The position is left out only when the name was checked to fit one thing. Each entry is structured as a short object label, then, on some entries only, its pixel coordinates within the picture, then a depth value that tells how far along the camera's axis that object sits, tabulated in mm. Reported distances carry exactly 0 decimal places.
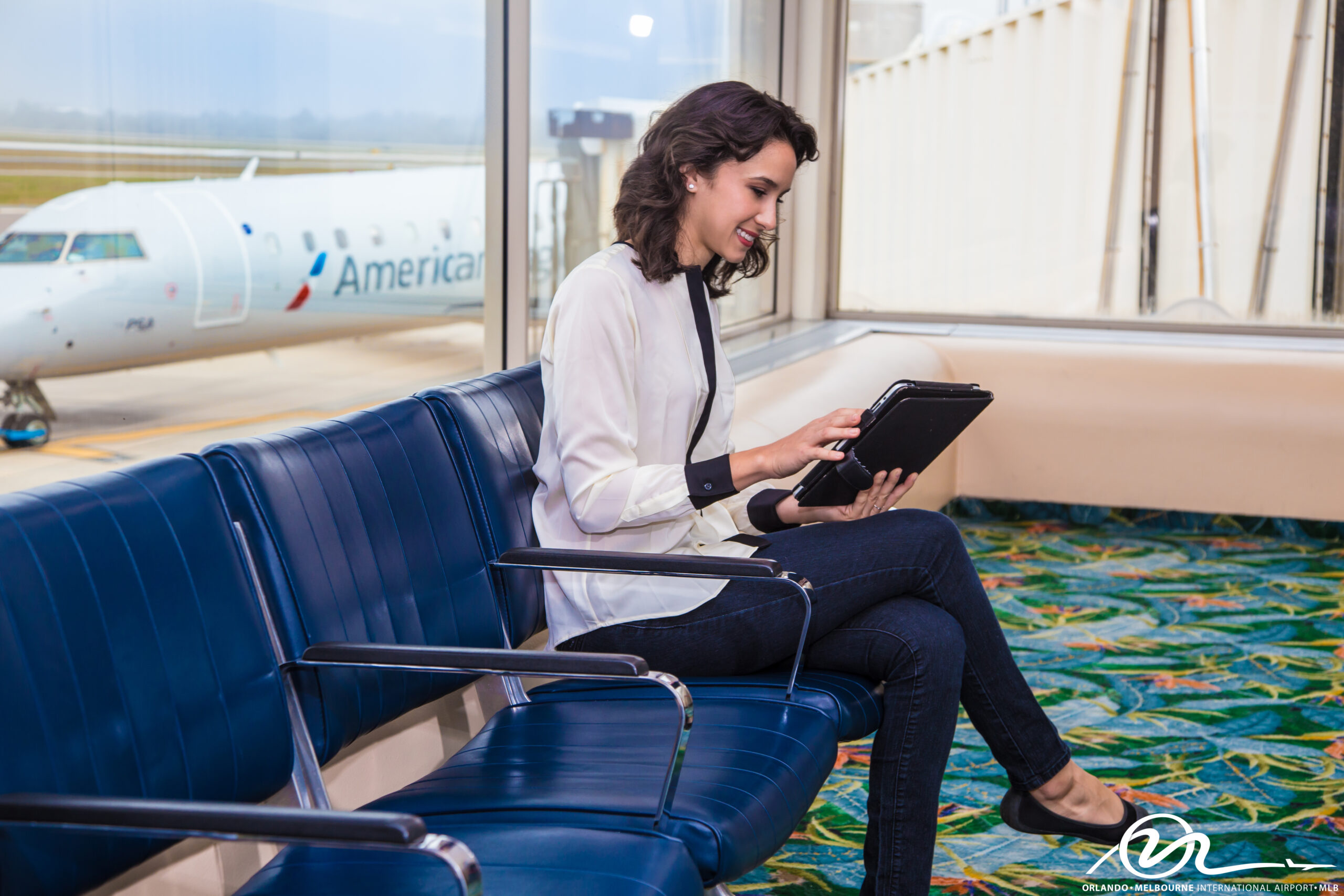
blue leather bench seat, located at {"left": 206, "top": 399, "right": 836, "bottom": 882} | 1370
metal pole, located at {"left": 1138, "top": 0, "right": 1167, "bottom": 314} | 4742
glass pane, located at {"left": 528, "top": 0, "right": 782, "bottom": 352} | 2961
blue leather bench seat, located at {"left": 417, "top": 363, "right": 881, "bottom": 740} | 1688
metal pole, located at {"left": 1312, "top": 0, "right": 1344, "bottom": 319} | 4590
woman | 1688
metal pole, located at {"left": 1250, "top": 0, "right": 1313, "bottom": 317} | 4605
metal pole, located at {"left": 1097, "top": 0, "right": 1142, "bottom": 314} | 4777
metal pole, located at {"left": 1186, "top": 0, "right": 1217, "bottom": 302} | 4707
